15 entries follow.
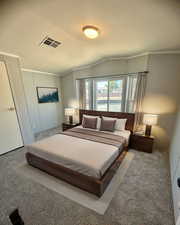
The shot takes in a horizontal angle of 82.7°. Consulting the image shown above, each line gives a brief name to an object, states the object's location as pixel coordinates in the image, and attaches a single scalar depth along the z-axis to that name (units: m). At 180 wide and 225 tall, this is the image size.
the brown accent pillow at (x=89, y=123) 3.23
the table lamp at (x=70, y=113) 4.13
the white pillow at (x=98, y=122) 3.22
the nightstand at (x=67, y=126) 3.94
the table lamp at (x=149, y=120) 2.67
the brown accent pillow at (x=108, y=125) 2.96
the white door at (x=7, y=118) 2.64
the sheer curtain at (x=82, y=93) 4.07
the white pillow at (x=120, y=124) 3.07
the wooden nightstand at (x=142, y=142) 2.75
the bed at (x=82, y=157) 1.60
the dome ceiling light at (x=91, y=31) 1.87
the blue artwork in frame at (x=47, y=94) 4.20
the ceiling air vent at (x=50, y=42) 2.31
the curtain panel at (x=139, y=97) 2.93
